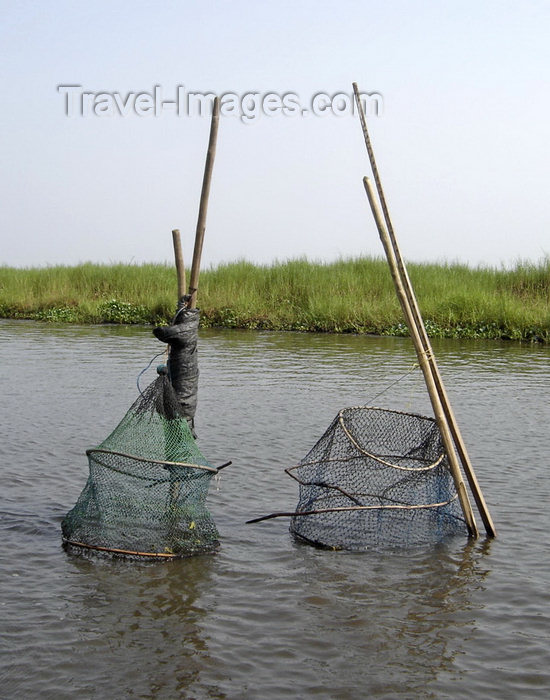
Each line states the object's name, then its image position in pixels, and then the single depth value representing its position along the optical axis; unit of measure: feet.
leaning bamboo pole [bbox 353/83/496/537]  15.98
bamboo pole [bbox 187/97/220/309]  16.44
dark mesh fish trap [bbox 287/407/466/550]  15.90
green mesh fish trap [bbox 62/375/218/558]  14.80
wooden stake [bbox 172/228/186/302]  16.74
